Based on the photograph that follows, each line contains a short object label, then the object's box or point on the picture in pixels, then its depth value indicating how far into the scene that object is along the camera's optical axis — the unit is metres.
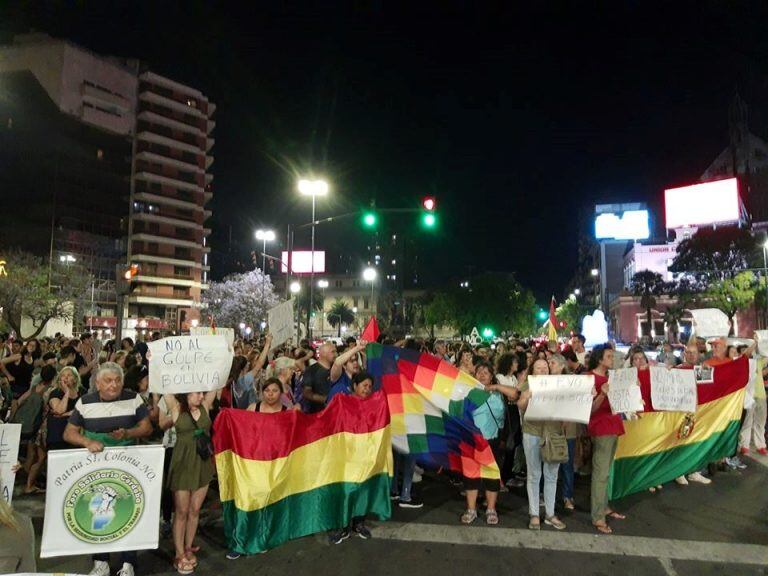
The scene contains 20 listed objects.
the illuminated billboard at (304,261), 33.66
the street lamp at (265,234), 31.60
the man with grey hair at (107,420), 5.07
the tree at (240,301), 68.50
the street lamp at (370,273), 46.71
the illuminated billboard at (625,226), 78.06
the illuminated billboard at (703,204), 56.00
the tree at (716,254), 41.59
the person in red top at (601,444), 6.49
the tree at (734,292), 37.59
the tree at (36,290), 38.50
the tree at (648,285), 50.53
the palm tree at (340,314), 95.25
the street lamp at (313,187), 18.45
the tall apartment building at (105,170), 67.06
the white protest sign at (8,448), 4.95
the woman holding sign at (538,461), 6.41
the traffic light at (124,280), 12.91
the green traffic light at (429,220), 15.03
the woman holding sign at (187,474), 5.35
